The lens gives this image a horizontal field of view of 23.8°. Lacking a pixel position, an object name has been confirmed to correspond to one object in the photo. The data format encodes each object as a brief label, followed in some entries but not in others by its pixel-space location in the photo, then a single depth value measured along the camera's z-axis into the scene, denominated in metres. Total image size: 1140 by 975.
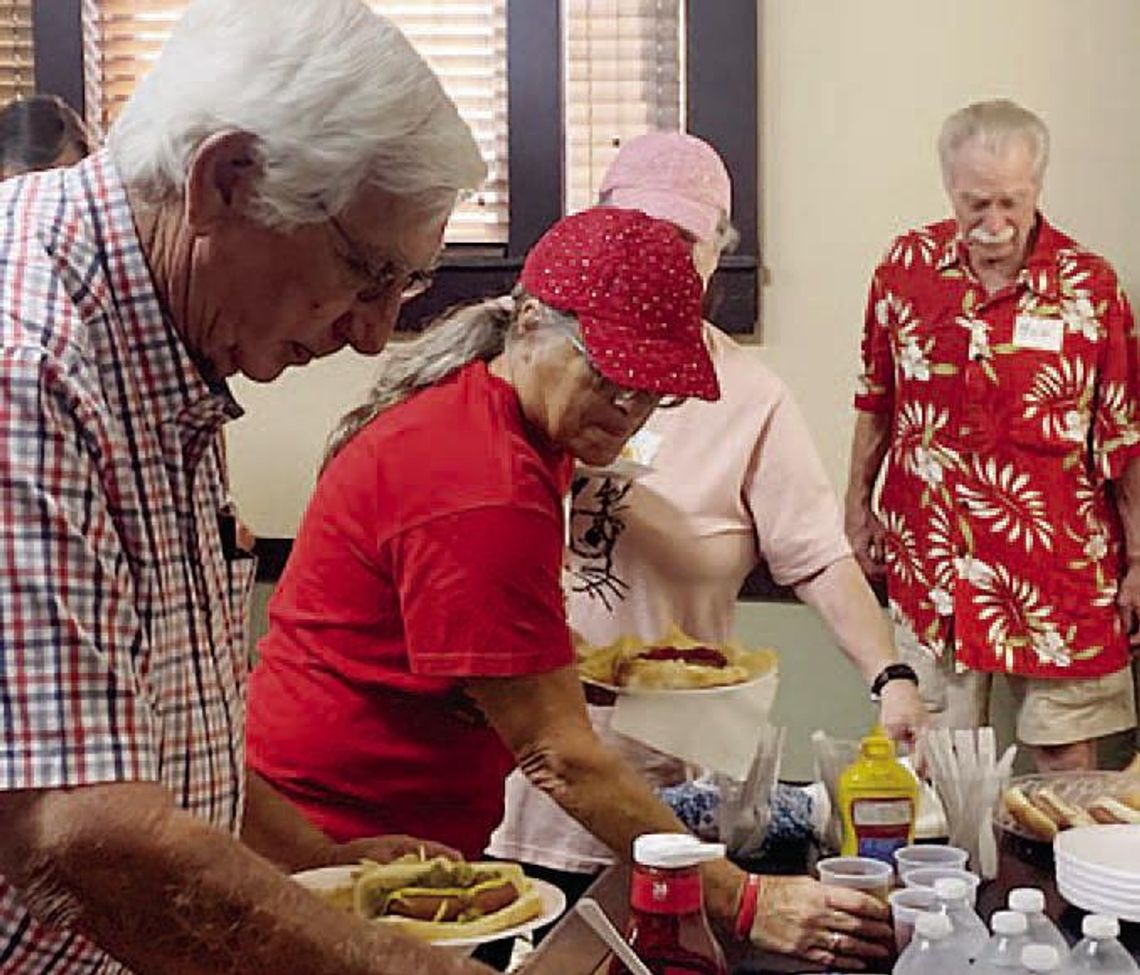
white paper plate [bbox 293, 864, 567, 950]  2.48
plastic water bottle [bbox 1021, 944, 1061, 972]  2.33
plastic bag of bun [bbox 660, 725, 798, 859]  2.92
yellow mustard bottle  2.79
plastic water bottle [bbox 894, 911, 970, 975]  2.45
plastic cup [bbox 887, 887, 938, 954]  2.56
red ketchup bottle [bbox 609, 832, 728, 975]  2.23
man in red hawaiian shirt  4.30
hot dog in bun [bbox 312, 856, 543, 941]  2.50
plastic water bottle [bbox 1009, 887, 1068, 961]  2.41
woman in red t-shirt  2.58
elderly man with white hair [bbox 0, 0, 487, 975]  1.91
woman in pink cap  3.26
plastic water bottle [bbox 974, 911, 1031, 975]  2.37
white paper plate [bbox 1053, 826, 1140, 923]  2.68
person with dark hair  4.02
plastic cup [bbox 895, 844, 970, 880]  2.74
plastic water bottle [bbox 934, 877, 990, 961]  2.50
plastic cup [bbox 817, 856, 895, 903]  2.65
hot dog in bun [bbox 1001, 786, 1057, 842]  2.95
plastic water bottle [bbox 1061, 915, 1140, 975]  2.45
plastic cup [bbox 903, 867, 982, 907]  2.69
